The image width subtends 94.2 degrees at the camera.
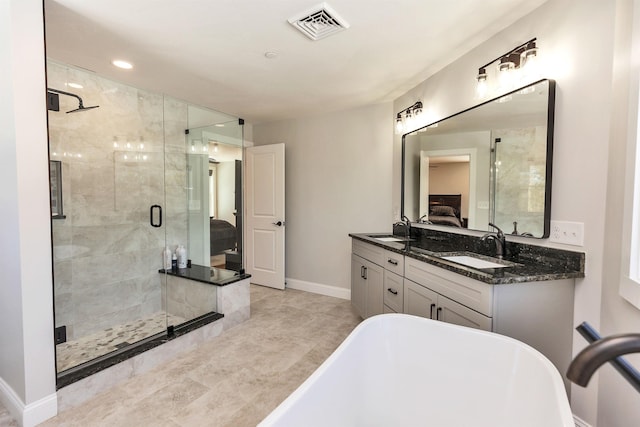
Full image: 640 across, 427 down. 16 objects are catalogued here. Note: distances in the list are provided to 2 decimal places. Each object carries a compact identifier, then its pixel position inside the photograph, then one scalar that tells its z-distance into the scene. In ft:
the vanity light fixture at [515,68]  5.85
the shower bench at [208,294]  9.39
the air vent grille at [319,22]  5.78
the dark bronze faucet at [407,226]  10.17
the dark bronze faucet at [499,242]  6.48
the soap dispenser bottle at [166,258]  10.50
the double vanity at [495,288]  4.96
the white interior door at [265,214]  13.35
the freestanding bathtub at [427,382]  3.71
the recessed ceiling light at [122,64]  7.78
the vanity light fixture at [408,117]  9.41
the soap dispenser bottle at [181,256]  10.82
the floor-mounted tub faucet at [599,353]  1.72
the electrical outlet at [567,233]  5.13
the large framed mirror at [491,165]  5.77
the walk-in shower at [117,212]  8.19
